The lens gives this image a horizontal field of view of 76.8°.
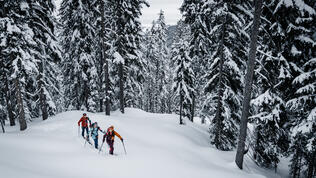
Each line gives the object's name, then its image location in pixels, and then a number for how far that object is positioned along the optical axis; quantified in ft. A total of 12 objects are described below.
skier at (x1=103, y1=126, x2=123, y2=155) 37.17
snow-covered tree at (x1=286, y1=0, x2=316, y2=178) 33.65
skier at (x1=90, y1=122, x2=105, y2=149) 39.45
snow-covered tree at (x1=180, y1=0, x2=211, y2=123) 75.35
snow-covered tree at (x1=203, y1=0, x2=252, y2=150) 51.34
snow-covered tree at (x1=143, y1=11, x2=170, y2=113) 137.16
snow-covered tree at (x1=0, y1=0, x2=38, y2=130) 45.24
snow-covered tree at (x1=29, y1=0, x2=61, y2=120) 54.99
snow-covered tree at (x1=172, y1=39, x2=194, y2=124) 79.36
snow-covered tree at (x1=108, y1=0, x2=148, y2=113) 71.72
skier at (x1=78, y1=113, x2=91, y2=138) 44.24
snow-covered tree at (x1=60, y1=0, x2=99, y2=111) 74.49
